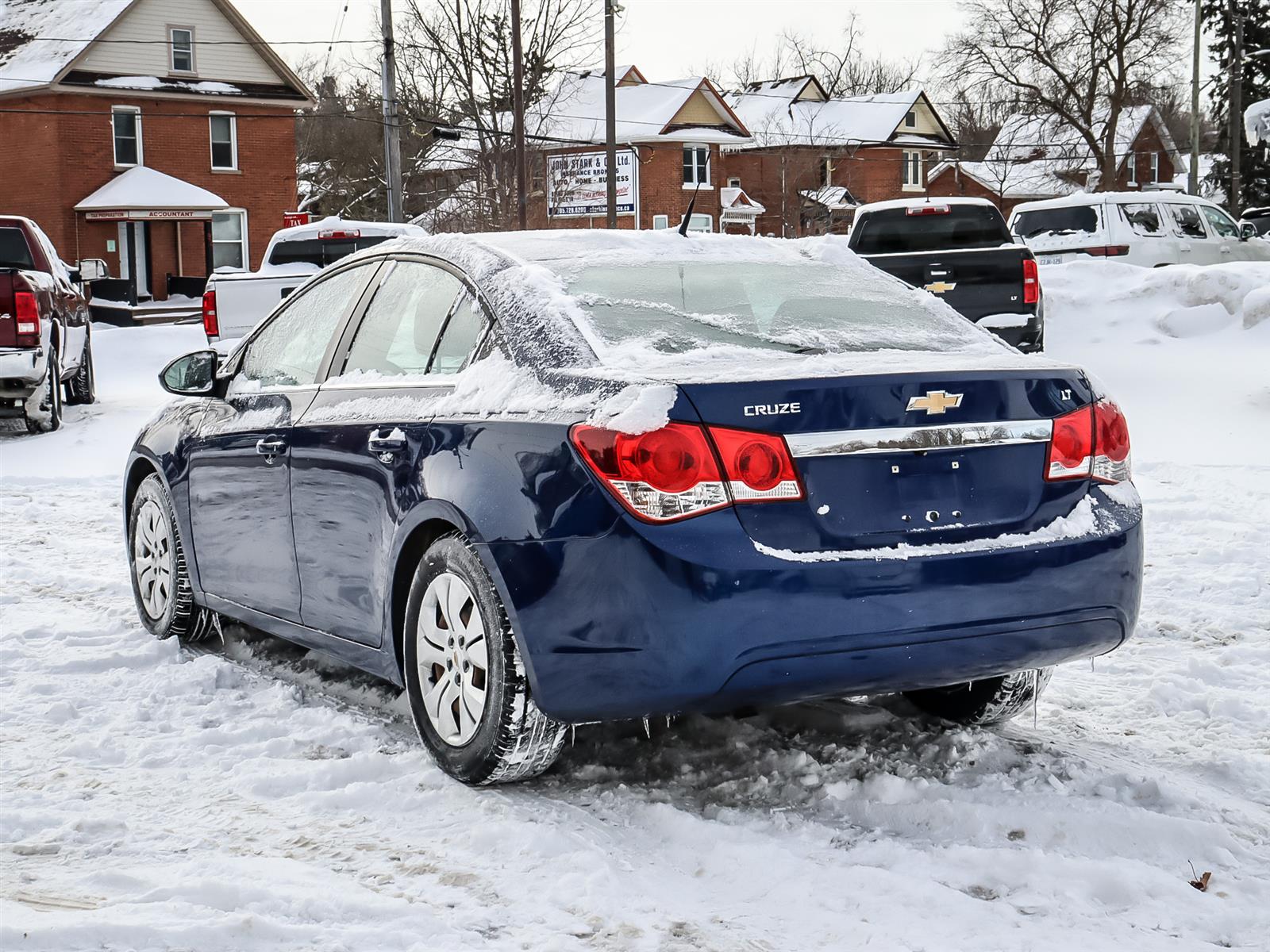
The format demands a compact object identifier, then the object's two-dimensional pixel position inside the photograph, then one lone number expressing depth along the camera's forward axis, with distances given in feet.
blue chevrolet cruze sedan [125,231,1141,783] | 11.85
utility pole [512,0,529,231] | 106.83
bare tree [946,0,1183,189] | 187.62
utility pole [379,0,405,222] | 100.17
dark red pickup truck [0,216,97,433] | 43.52
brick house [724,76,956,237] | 227.61
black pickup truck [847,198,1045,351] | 45.88
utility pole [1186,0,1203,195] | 131.85
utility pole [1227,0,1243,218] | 136.26
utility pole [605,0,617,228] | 102.83
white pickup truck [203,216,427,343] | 57.16
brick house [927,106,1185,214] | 247.91
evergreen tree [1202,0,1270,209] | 179.63
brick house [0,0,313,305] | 138.31
